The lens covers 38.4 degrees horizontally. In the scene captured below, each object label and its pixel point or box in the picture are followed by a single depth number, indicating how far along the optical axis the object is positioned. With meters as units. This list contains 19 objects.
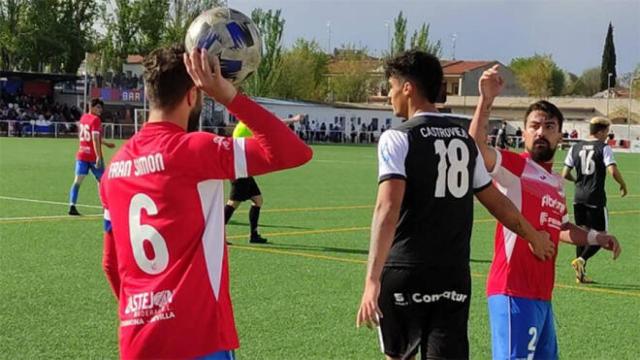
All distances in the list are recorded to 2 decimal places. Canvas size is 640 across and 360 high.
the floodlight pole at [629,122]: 70.93
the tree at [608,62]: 115.06
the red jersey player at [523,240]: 4.97
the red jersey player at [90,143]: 16.44
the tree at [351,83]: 97.75
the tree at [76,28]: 82.00
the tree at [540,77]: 104.38
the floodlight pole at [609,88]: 88.98
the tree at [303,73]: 88.71
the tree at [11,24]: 79.50
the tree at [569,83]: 118.74
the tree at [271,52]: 83.75
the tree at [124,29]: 79.12
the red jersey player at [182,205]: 3.34
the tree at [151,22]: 78.50
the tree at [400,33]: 85.94
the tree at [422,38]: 88.12
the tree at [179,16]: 77.81
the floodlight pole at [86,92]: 58.08
